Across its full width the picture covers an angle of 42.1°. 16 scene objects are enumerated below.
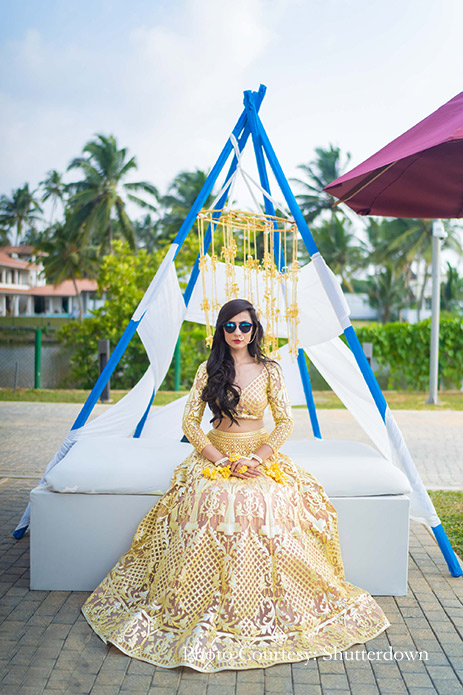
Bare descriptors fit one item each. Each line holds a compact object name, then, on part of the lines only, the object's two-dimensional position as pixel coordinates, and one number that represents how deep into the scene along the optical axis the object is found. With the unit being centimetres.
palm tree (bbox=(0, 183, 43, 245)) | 3734
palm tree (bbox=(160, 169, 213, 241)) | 2617
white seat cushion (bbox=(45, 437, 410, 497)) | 334
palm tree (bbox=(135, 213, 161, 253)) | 3002
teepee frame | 371
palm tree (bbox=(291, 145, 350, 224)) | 2698
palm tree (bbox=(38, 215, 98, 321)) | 2886
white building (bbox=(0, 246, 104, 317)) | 3575
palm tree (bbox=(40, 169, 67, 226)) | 3350
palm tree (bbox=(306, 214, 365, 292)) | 2756
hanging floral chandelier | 419
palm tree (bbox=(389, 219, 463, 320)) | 2694
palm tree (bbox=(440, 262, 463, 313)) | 2752
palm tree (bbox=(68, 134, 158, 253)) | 2652
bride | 271
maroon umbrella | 323
